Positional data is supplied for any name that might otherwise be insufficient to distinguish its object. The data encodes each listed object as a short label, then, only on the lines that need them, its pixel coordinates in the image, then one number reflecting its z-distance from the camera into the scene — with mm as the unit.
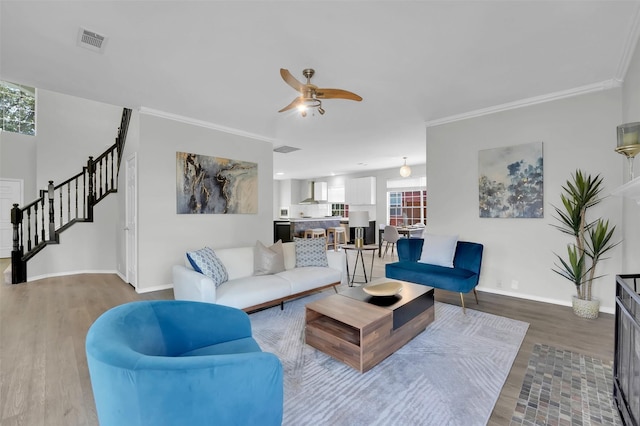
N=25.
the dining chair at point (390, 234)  6914
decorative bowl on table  2592
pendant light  7298
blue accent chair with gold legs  3312
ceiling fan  2649
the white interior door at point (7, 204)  6527
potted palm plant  3129
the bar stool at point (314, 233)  7918
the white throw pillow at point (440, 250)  3791
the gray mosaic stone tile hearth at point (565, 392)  1660
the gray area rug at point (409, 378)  1688
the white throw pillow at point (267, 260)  3562
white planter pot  3076
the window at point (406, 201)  8812
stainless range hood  10789
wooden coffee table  2107
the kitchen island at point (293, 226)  7797
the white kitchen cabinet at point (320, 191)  11336
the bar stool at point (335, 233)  8573
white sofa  2793
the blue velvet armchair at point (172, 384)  954
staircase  5059
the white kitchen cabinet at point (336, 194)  10992
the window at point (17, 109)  6715
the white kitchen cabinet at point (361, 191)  9680
